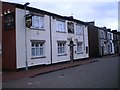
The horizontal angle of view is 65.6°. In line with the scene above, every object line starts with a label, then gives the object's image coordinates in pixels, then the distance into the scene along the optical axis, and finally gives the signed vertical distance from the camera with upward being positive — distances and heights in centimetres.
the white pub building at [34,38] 883 +75
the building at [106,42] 2081 +49
